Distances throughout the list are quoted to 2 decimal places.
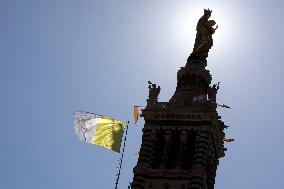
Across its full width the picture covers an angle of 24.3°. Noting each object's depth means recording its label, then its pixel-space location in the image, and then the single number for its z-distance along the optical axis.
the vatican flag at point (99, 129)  56.84
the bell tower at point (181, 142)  58.91
